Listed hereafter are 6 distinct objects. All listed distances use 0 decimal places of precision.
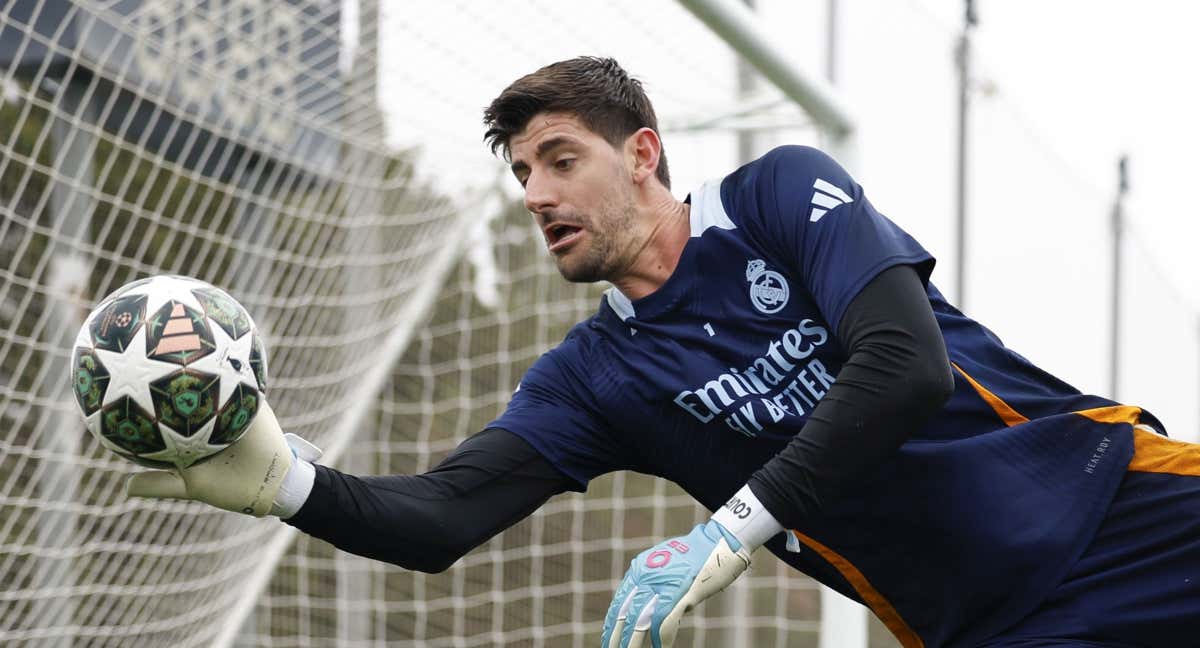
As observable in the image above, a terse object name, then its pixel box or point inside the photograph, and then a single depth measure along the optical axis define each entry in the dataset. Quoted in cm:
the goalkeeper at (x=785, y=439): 456
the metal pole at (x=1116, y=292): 1953
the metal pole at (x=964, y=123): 1447
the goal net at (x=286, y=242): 906
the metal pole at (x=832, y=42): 1130
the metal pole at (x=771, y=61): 876
